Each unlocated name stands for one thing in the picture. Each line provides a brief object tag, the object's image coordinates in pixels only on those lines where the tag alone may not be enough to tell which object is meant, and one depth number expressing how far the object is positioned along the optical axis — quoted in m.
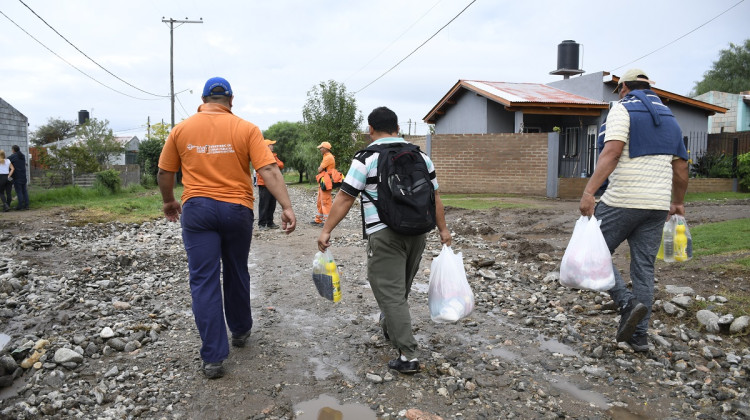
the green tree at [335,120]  27.67
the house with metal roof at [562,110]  19.34
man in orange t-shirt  3.76
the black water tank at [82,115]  64.44
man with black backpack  3.68
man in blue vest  3.96
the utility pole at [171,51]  32.94
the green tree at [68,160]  24.89
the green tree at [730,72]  48.18
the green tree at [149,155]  33.77
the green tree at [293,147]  32.22
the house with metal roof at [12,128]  23.00
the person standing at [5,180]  14.62
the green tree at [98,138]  39.47
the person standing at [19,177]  14.98
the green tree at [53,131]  64.12
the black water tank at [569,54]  26.91
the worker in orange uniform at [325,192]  11.41
